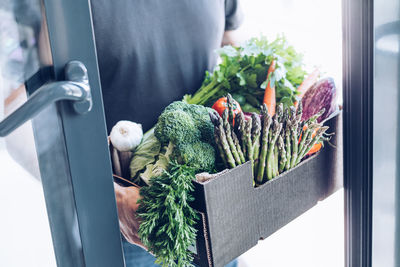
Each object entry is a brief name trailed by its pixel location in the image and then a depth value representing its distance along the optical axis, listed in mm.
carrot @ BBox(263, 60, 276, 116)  783
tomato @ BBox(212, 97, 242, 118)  736
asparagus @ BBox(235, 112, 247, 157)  606
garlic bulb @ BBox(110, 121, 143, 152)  642
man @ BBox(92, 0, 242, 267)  782
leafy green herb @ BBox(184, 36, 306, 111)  822
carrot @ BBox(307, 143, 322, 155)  740
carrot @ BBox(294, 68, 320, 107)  863
